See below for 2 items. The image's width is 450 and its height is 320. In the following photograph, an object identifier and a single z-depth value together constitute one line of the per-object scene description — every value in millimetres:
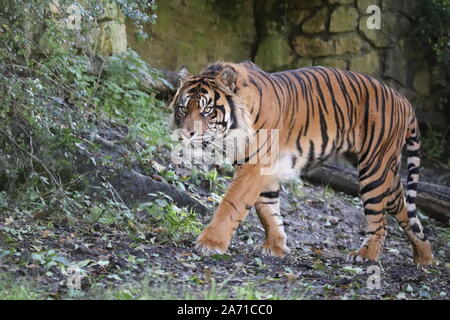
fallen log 17219
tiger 11102
